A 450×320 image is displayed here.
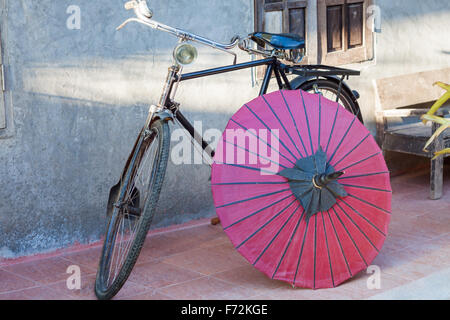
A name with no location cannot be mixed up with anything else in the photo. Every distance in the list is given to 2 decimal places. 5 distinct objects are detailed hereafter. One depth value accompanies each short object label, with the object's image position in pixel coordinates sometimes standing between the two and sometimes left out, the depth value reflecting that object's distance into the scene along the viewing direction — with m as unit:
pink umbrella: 3.45
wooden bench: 5.55
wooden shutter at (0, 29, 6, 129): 3.84
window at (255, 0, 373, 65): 5.30
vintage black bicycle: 3.29
